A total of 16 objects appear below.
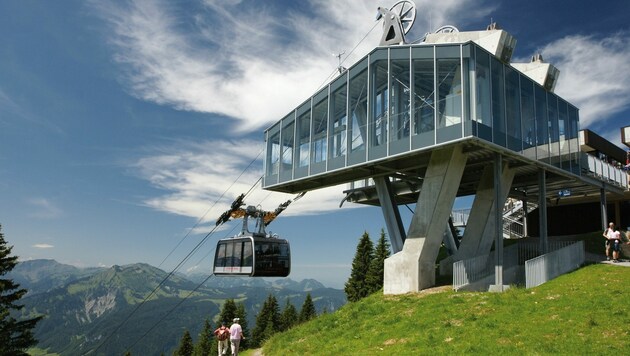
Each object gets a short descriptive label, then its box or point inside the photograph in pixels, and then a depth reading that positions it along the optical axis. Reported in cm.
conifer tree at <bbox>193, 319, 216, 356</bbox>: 7744
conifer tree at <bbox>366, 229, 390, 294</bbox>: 6594
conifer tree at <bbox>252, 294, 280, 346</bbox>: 7830
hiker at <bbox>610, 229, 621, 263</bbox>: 2642
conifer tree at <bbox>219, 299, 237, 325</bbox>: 7238
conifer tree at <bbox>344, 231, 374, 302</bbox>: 6912
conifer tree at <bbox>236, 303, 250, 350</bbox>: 6837
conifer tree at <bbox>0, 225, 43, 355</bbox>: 3359
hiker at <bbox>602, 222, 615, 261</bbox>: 2664
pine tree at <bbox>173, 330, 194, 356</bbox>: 7969
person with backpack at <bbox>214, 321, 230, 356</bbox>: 2220
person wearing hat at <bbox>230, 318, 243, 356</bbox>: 2095
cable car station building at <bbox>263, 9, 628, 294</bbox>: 2373
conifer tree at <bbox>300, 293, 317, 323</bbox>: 8219
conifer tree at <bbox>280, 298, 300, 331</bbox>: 8150
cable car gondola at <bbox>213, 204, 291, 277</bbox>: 2667
